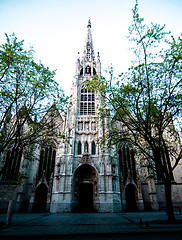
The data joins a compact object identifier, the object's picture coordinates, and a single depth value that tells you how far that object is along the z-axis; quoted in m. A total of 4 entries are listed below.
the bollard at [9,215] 9.37
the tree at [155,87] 10.75
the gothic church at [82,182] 20.48
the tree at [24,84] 11.05
